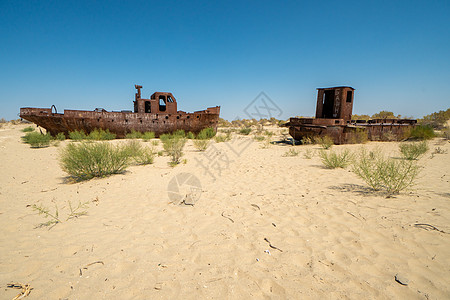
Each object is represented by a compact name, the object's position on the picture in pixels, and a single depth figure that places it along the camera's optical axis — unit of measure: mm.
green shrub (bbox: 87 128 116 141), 11750
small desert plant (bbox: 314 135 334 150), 8922
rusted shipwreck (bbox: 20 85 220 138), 11805
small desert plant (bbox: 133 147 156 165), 6574
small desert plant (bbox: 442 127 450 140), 10172
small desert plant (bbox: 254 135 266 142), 13602
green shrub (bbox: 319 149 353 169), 5605
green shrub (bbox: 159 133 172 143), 12253
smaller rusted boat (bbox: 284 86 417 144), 9508
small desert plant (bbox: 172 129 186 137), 13607
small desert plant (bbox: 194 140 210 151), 9484
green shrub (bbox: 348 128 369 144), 9734
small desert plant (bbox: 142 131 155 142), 12523
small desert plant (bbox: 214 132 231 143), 12736
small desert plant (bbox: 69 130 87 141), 11508
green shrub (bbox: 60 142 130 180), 4867
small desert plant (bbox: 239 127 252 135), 18345
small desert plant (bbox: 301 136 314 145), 10209
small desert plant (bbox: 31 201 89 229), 2752
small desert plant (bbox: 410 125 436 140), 10016
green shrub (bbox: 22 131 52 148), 10211
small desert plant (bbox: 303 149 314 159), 7231
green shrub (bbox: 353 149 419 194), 3357
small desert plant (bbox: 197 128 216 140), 13391
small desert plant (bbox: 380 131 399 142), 10430
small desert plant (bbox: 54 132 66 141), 11937
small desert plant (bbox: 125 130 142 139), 12492
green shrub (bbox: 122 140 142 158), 5639
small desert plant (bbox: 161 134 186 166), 6957
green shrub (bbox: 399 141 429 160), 6384
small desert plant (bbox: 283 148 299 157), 7961
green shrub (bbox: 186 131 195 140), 13561
